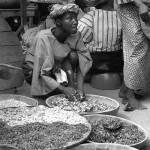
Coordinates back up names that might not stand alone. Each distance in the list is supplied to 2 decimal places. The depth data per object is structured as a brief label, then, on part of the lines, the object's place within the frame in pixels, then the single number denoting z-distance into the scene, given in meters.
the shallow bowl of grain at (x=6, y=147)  2.43
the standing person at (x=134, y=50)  3.99
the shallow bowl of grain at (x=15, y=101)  3.79
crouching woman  3.82
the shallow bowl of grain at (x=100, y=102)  3.42
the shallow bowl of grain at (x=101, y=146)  2.62
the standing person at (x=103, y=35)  4.82
